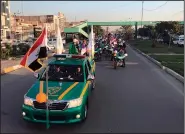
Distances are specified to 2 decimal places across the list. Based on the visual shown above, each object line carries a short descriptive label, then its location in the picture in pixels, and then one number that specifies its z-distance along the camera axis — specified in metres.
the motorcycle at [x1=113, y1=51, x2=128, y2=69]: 10.91
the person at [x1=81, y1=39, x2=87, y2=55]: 11.82
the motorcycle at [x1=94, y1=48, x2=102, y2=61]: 13.74
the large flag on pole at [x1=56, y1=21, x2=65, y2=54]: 10.15
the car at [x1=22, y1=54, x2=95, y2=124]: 3.90
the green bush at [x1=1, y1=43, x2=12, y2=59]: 14.11
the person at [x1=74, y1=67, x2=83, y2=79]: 4.85
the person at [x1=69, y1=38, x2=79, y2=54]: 9.58
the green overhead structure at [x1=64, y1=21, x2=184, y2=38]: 38.92
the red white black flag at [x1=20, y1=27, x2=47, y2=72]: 3.97
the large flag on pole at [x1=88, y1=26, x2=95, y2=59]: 10.51
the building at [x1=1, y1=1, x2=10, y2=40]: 36.25
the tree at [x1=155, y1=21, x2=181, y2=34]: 29.65
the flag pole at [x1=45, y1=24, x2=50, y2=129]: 3.85
